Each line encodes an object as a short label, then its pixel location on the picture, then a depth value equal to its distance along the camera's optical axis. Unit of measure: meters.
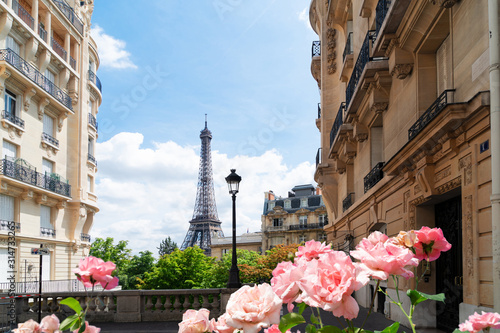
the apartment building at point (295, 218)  76.75
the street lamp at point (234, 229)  15.82
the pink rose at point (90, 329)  2.56
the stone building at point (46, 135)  26.44
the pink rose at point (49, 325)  2.48
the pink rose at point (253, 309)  1.85
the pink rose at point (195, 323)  2.11
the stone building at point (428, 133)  8.05
